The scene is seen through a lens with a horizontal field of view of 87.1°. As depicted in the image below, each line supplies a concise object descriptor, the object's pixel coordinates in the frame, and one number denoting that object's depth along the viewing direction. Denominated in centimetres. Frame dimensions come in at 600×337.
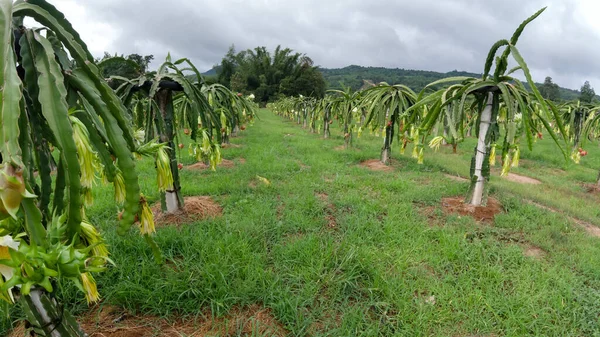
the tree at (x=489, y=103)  307
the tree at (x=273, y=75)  3657
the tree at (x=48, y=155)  75
